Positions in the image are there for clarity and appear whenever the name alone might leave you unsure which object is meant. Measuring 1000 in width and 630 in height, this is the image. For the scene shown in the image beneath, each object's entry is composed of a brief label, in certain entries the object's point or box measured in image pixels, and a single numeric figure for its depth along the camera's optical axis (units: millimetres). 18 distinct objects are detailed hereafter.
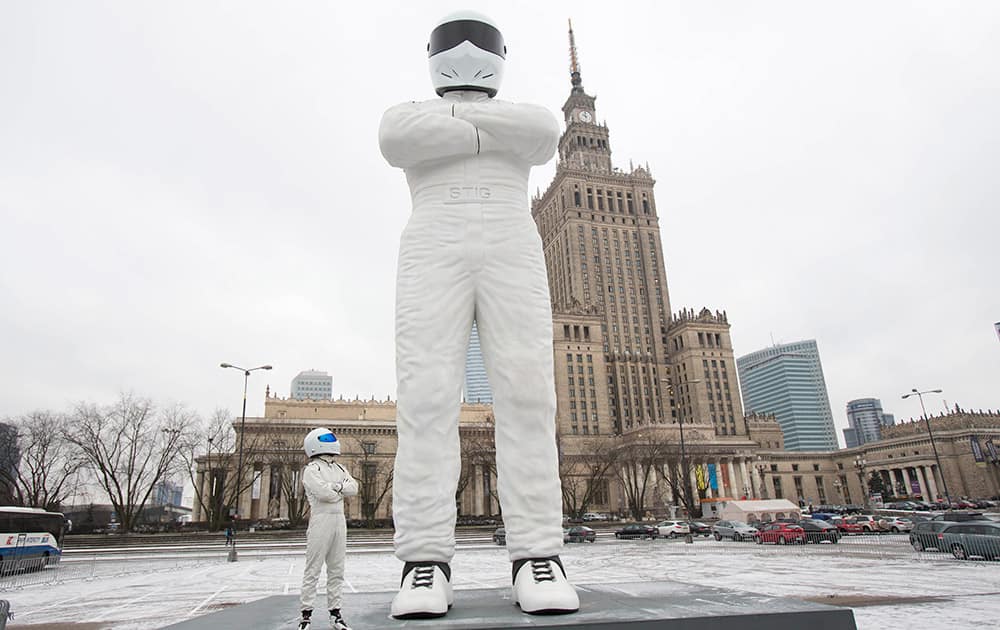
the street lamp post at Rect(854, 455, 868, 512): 82369
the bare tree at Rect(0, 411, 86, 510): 40625
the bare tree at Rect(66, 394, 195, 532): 38597
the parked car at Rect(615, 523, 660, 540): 32969
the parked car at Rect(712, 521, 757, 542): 28058
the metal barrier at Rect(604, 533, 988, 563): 17750
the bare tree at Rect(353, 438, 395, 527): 51628
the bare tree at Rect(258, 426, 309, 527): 45438
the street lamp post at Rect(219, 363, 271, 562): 21538
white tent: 41344
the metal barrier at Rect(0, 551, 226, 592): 16594
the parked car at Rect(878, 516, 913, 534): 30109
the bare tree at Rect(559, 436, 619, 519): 50653
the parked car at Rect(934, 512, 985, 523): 22231
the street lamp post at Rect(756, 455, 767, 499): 83800
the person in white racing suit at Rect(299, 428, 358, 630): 4910
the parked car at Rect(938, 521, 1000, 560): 15648
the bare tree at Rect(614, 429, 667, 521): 52562
